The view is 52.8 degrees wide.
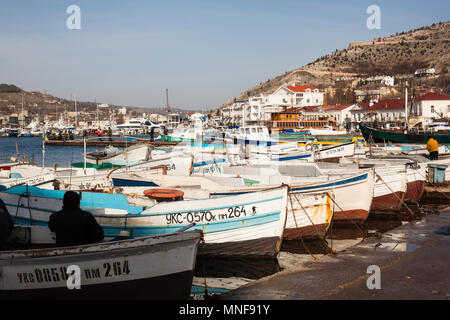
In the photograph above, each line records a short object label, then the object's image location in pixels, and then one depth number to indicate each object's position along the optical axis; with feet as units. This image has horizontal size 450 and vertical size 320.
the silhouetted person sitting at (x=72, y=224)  25.29
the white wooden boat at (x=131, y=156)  95.20
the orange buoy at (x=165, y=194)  41.91
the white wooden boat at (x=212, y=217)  37.14
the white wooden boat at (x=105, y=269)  24.62
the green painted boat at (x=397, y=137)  143.13
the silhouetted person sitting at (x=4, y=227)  26.25
